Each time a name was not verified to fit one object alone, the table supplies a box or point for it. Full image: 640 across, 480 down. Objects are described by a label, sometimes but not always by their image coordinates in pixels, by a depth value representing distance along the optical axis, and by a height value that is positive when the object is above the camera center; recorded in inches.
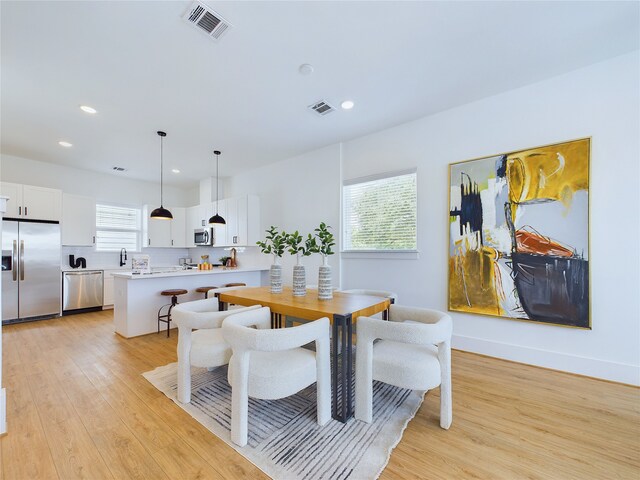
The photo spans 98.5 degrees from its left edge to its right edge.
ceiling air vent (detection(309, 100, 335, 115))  126.2 +63.2
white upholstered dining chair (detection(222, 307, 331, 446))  66.8 -32.8
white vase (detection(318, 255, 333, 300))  100.5 -15.6
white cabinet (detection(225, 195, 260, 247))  213.8 +16.6
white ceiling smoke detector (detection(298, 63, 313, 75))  100.6 +64.1
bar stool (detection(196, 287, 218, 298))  180.4 -31.9
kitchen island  151.3 -32.3
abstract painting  104.2 +3.2
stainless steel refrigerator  173.9 -19.7
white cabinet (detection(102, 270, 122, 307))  218.1 -39.0
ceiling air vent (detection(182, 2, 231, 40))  77.0 +64.8
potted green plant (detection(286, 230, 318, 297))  105.3 -12.8
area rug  61.2 -50.1
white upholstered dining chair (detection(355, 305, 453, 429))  71.1 -32.5
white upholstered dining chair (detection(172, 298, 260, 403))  84.2 -33.0
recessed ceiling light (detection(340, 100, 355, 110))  125.5 +63.6
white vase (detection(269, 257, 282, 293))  114.3 -15.2
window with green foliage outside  147.0 +16.7
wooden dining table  77.9 -21.5
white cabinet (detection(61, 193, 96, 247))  206.8 +15.7
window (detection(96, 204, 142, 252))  238.5 +11.6
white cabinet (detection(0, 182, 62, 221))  178.9 +26.5
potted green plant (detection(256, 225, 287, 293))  113.6 -14.4
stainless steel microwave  242.4 +4.6
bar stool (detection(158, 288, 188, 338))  160.1 -35.6
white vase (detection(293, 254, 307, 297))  105.6 -15.3
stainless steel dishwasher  199.5 -37.3
